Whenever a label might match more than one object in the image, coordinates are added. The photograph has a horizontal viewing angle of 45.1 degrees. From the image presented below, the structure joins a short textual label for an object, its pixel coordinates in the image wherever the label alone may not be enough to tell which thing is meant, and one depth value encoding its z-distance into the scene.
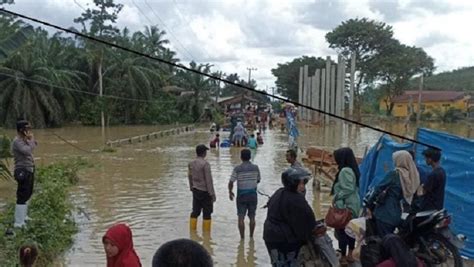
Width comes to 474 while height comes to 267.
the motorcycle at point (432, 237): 5.78
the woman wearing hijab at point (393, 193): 6.05
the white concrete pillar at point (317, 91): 44.90
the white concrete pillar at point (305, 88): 48.47
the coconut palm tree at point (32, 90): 39.25
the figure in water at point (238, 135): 26.23
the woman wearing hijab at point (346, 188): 6.69
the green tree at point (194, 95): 53.31
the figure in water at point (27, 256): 3.64
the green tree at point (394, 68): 59.81
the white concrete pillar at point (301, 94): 51.86
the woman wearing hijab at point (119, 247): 3.65
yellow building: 61.14
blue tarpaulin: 7.24
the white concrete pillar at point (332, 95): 44.88
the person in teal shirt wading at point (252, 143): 24.40
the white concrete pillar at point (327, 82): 41.18
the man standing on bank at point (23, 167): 8.05
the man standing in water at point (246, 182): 8.17
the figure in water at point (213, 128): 36.65
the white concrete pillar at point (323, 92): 44.19
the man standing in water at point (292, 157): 7.59
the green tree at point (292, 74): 74.62
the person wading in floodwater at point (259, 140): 27.98
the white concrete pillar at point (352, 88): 39.41
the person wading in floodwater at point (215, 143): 25.60
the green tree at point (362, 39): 62.79
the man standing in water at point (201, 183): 8.54
